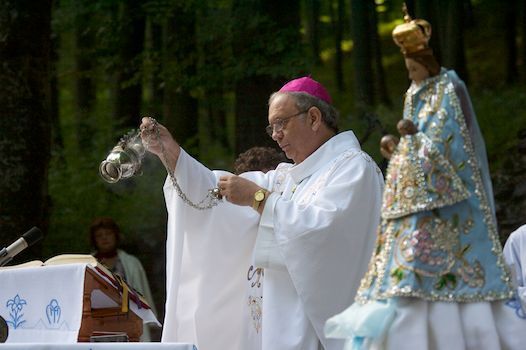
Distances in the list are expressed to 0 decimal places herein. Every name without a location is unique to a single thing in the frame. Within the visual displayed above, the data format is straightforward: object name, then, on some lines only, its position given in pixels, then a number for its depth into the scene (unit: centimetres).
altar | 570
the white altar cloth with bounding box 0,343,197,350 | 479
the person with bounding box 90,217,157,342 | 1063
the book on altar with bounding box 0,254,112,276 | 581
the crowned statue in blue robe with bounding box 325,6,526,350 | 420
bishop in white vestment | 544
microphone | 589
